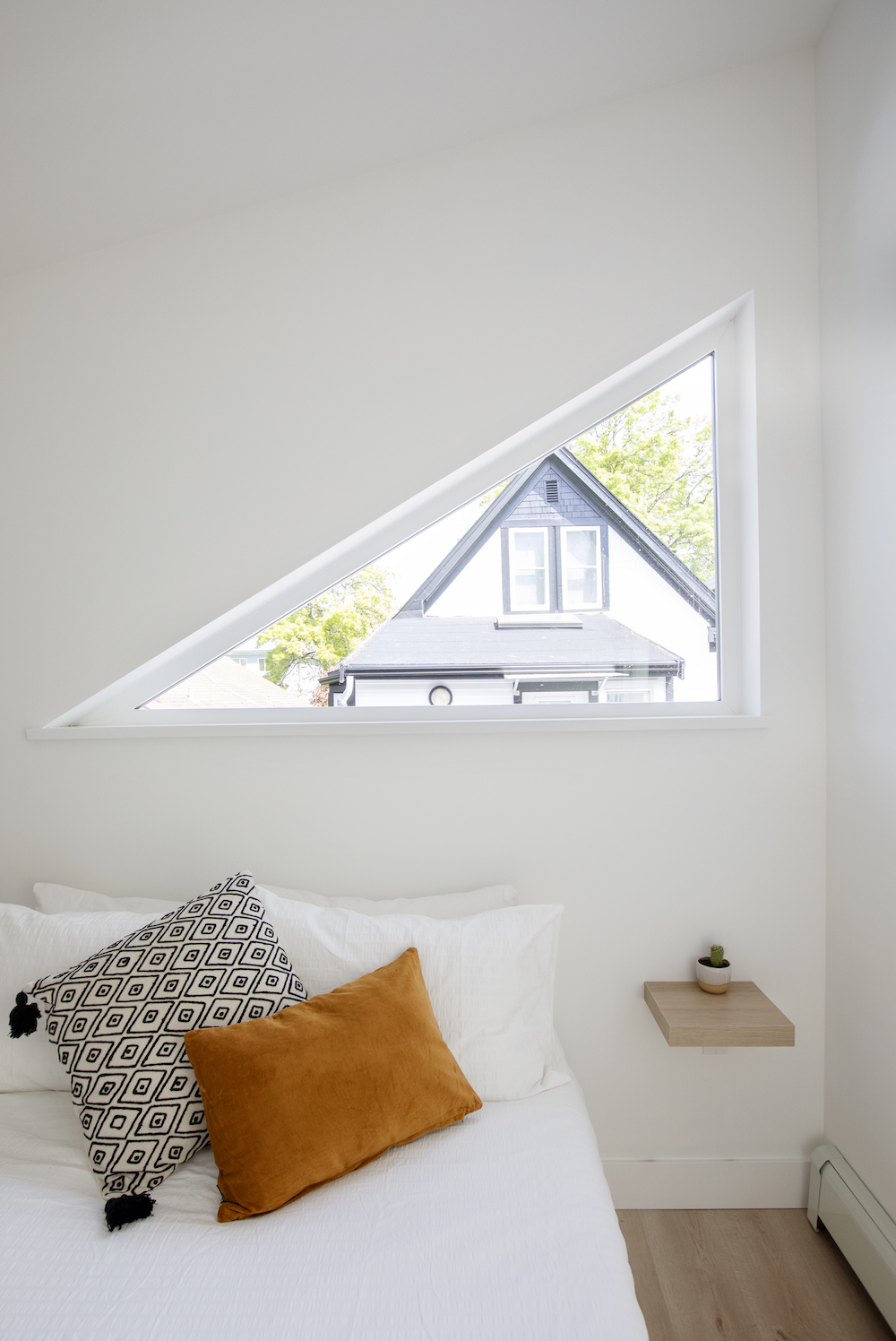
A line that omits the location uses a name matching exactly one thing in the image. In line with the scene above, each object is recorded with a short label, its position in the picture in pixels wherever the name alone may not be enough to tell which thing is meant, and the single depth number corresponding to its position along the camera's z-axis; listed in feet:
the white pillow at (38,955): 5.07
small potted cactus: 5.87
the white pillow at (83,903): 6.08
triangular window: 6.42
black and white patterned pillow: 4.32
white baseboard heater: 4.91
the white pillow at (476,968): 5.02
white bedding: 3.30
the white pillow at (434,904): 5.93
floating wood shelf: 5.35
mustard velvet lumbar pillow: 4.05
